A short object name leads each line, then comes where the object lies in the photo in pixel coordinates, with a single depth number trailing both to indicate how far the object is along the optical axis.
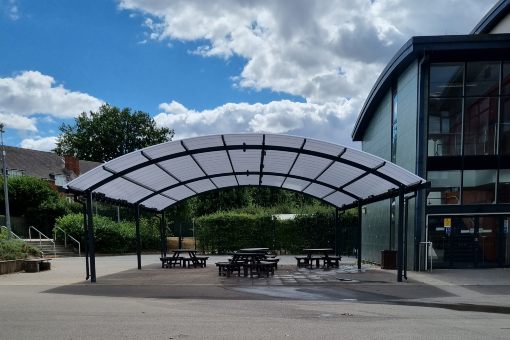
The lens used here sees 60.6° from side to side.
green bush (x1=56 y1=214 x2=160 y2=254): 27.91
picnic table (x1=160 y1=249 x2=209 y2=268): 17.58
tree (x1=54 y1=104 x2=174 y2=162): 62.12
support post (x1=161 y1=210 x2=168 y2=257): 20.70
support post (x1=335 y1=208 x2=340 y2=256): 20.59
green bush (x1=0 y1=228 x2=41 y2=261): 15.80
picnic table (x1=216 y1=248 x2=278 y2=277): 14.36
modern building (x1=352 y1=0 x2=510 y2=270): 16.11
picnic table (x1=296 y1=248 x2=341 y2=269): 17.21
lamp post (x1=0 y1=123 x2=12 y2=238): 25.98
